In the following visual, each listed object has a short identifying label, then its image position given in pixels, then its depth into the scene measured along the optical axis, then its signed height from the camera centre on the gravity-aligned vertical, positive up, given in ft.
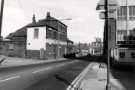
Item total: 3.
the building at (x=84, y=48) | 495.08 -7.56
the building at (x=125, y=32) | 97.99 +6.58
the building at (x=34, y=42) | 147.33 +2.35
